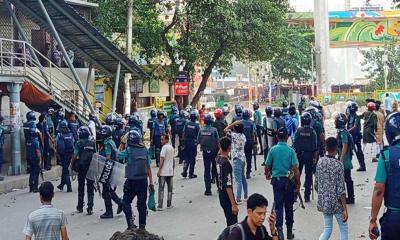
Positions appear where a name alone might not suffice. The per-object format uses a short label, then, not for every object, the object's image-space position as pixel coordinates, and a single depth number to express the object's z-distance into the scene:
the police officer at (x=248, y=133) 14.47
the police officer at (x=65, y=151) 13.86
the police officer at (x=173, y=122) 18.95
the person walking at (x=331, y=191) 7.55
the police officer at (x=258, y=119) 18.55
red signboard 25.17
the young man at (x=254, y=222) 4.47
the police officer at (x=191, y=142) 15.40
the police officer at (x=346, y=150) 10.98
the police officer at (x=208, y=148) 13.06
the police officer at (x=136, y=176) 9.32
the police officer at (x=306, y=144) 11.22
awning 18.56
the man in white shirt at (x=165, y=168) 11.28
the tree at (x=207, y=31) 27.19
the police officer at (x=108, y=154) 10.62
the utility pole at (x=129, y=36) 22.91
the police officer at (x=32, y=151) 13.74
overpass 54.38
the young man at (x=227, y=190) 8.00
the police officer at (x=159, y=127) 17.41
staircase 16.72
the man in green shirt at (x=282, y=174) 8.52
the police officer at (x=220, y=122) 15.19
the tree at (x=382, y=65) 52.81
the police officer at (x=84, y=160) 11.24
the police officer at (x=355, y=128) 14.99
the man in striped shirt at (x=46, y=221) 5.96
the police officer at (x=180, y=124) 18.38
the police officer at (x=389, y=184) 5.45
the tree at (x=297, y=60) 52.46
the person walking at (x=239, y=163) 11.59
